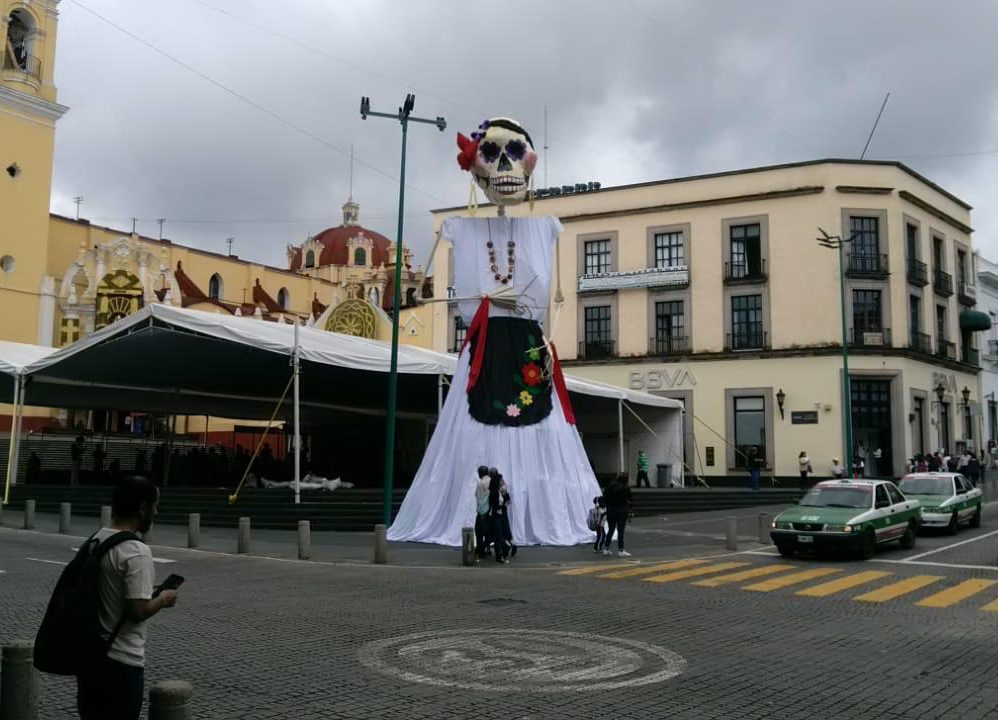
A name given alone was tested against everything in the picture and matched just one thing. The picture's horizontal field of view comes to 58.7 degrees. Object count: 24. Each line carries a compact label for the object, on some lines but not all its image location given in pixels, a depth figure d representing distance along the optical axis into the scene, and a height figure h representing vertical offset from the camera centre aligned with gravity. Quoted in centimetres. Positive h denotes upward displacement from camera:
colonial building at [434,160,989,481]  3803 +660
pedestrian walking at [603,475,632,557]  1756 -104
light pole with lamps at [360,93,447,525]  1911 +286
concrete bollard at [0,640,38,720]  493 -134
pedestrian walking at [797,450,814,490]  3553 -59
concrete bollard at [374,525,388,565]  1602 -178
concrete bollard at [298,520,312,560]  1659 -174
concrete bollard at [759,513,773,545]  2047 -186
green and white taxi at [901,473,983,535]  2131 -108
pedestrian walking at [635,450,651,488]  3328 -73
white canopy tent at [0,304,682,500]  2209 +220
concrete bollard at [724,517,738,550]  1908 -179
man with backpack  390 -79
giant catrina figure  1908 +124
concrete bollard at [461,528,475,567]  1588 -176
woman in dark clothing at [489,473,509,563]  1644 -128
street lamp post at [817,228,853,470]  3214 +255
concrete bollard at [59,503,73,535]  2069 -167
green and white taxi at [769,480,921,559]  1667 -129
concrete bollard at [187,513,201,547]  1814 -177
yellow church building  4247 +968
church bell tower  4259 +1385
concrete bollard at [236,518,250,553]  1727 -177
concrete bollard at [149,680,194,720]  398 -115
